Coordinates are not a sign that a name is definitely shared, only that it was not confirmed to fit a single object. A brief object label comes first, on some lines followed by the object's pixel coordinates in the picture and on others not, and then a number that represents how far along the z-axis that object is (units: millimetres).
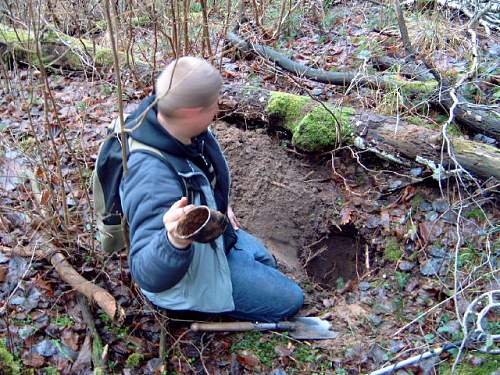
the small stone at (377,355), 3044
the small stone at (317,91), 5195
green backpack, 2580
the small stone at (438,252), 3547
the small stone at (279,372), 3061
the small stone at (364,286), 3627
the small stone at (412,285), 3479
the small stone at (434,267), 3467
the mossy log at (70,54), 5461
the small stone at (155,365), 3004
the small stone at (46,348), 2996
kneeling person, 2338
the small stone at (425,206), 3884
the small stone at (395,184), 4109
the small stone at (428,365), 2893
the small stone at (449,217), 3704
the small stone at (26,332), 3041
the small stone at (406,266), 3605
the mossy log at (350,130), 3811
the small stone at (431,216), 3775
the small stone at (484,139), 4215
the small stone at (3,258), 3479
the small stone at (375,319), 3312
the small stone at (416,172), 4004
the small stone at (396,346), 3076
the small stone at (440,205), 3805
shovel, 3186
